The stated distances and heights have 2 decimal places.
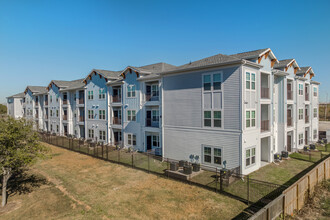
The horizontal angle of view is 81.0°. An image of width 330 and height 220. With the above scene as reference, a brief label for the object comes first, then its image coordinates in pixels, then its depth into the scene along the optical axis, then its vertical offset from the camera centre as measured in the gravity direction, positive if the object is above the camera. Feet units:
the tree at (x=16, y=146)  36.63 -7.71
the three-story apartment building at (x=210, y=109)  52.95 -1.73
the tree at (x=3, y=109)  243.36 -2.08
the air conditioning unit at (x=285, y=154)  68.28 -18.14
